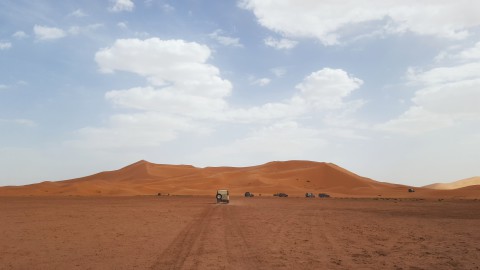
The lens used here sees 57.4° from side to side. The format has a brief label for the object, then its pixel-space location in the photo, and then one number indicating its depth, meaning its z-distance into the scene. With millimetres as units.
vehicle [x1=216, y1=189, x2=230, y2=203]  44150
